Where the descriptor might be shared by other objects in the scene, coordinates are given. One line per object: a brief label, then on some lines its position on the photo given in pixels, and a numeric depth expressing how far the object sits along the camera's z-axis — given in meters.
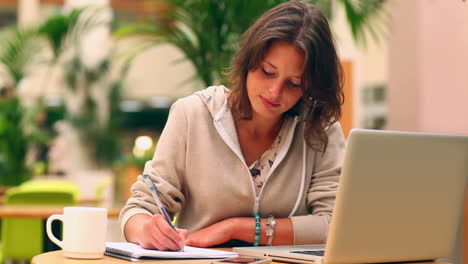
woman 1.87
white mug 1.46
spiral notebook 1.52
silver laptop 1.40
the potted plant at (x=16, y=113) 7.45
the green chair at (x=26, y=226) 4.26
